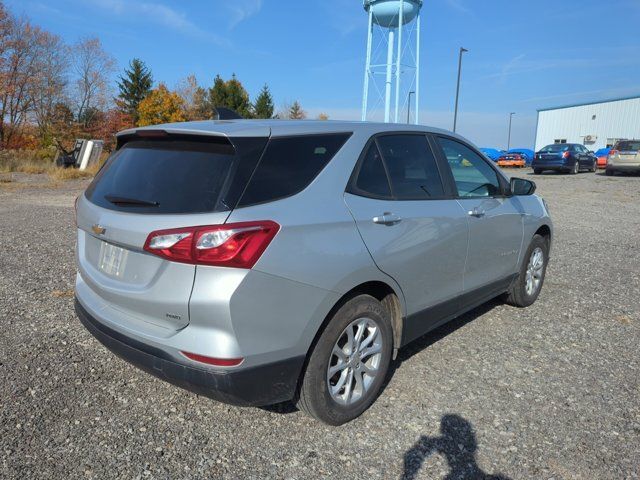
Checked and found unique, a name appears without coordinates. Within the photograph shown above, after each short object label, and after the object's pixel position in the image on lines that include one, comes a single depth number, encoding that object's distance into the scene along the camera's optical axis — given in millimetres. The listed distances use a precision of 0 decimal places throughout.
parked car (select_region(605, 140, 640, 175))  22453
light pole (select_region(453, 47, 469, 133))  34953
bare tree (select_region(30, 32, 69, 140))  35719
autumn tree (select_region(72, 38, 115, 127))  43500
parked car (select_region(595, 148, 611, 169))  31773
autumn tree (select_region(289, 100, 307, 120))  74350
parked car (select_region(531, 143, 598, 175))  24703
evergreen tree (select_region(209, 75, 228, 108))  57719
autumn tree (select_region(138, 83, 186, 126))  50444
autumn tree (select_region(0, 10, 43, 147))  30659
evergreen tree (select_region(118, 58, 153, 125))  54219
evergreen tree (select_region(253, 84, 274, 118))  63719
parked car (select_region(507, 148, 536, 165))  43712
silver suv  2314
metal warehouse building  43969
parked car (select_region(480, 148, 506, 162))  45312
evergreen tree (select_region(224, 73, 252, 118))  57719
